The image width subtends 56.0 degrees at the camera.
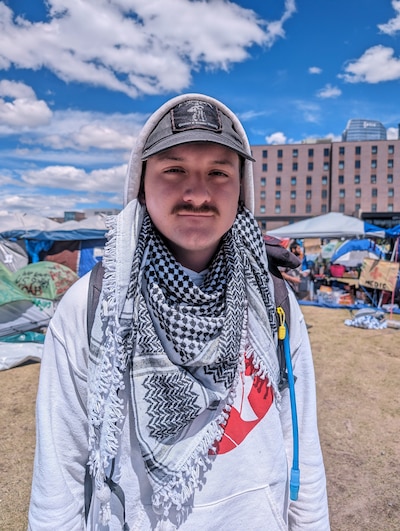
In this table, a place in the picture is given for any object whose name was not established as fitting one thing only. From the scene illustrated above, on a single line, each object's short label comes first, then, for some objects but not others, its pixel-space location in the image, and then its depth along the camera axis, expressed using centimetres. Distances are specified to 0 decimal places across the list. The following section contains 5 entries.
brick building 6788
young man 108
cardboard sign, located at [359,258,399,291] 1011
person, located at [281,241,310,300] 806
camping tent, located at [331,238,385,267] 1562
